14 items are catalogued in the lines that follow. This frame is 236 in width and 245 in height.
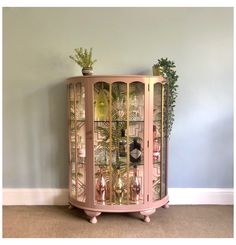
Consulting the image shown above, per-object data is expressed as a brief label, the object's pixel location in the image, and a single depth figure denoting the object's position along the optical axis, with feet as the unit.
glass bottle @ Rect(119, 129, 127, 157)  9.87
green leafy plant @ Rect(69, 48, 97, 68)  10.14
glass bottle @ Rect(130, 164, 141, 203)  9.98
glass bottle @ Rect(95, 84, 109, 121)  9.73
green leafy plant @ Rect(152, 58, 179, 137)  10.24
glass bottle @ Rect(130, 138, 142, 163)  9.91
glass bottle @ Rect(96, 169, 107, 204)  10.00
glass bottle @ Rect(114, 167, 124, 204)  10.00
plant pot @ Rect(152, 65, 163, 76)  10.18
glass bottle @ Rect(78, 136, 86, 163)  10.14
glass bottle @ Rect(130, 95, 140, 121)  9.75
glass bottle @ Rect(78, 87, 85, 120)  9.85
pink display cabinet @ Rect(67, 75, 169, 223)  9.66
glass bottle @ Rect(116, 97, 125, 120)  9.78
